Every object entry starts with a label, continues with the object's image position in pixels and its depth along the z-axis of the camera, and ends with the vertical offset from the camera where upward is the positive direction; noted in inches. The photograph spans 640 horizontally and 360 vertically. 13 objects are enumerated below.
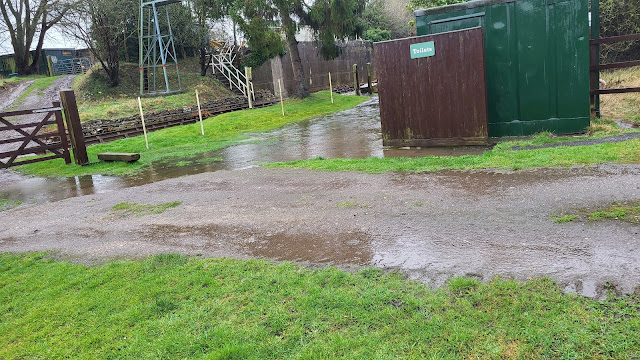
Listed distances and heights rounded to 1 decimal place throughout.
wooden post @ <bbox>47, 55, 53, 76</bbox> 1647.8 +163.0
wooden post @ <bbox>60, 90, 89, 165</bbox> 509.0 -11.9
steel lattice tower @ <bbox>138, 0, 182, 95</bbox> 1007.6 +111.7
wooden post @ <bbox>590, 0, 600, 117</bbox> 418.0 +13.7
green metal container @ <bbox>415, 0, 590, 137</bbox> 380.5 -1.4
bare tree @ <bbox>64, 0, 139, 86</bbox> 1059.9 +179.7
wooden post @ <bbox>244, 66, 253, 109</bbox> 1028.8 +42.8
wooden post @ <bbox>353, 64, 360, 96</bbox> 1296.8 -1.4
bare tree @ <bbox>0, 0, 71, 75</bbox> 1231.7 +243.6
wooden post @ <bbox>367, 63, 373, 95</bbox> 1304.1 +8.6
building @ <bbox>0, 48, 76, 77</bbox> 1628.9 +191.3
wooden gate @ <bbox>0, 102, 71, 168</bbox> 498.6 -27.1
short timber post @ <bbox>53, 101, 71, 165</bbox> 511.7 -19.1
